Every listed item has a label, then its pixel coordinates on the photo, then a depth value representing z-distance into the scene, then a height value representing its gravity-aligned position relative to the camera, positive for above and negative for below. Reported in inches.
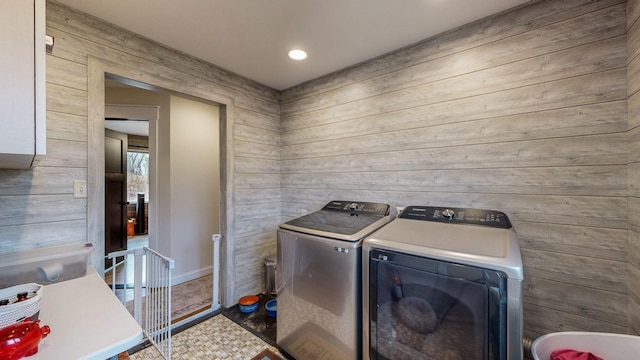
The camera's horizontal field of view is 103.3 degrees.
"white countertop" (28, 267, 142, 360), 29.0 -19.1
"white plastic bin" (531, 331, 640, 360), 40.3 -27.8
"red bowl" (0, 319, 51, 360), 25.4 -16.4
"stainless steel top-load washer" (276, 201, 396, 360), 59.0 -26.6
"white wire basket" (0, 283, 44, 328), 30.1 -16.2
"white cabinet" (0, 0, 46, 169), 28.0 +11.9
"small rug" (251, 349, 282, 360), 73.6 -51.5
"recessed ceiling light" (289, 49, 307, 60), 83.0 +42.6
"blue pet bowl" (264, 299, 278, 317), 94.0 -47.5
